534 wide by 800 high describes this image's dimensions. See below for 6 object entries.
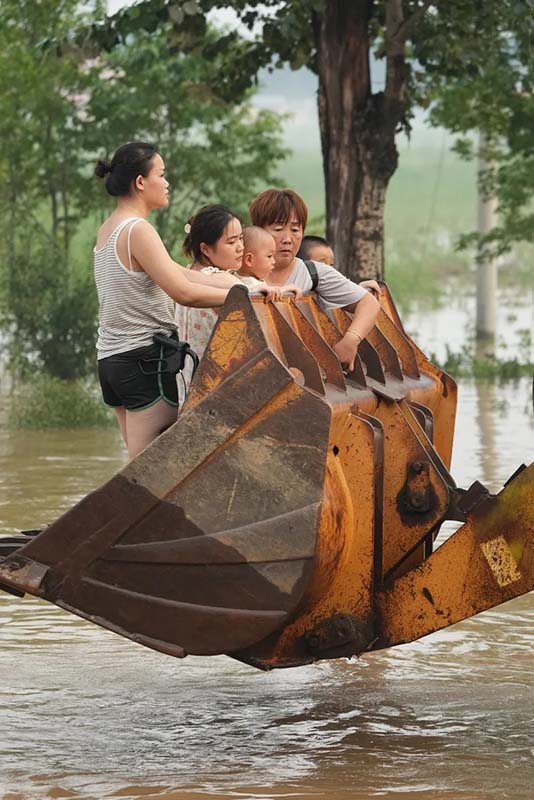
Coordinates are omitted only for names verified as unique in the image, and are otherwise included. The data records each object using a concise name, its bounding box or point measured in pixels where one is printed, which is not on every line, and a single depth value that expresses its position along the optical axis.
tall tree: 29.97
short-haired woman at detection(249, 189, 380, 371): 13.52
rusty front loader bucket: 11.39
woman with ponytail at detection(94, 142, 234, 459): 12.83
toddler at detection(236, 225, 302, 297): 13.95
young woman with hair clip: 13.08
